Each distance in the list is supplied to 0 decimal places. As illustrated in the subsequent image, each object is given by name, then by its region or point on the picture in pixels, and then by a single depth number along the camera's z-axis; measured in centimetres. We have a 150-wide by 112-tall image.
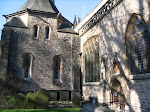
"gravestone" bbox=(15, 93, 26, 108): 999
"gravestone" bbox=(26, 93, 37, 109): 977
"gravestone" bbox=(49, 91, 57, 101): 1456
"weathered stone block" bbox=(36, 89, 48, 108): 980
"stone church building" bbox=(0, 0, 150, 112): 732
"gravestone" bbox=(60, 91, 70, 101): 1487
